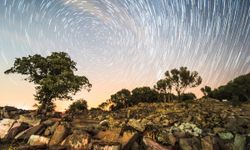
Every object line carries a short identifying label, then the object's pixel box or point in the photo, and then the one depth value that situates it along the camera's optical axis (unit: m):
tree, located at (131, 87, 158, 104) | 38.06
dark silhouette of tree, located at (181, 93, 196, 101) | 38.04
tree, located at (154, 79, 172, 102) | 37.92
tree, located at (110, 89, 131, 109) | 36.41
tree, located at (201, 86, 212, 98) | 41.17
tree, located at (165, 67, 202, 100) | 37.61
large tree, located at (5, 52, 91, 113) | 17.50
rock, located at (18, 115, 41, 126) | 11.48
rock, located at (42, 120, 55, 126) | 10.65
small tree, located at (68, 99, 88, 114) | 34.60
